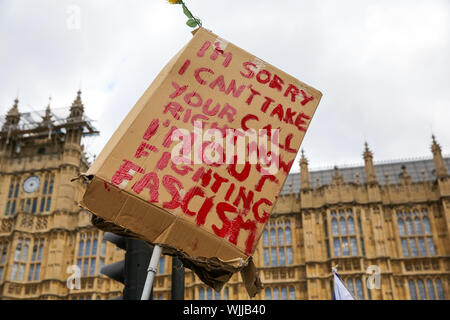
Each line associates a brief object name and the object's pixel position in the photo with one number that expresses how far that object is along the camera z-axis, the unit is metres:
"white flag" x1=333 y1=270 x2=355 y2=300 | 15.43
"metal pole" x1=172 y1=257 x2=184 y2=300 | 5.78
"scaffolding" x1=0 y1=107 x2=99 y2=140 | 37.38
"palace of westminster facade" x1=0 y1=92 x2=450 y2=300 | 27.16
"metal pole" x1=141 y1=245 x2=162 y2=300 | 3.60
